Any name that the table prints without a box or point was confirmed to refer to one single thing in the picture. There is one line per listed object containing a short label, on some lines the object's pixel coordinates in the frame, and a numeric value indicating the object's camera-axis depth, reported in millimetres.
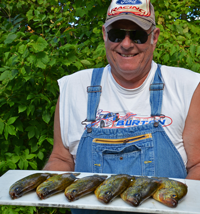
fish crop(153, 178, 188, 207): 1543
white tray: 1512
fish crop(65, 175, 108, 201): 1634
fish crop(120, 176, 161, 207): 1552
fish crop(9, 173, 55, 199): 1679
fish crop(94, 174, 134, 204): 1602
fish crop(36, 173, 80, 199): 1674
